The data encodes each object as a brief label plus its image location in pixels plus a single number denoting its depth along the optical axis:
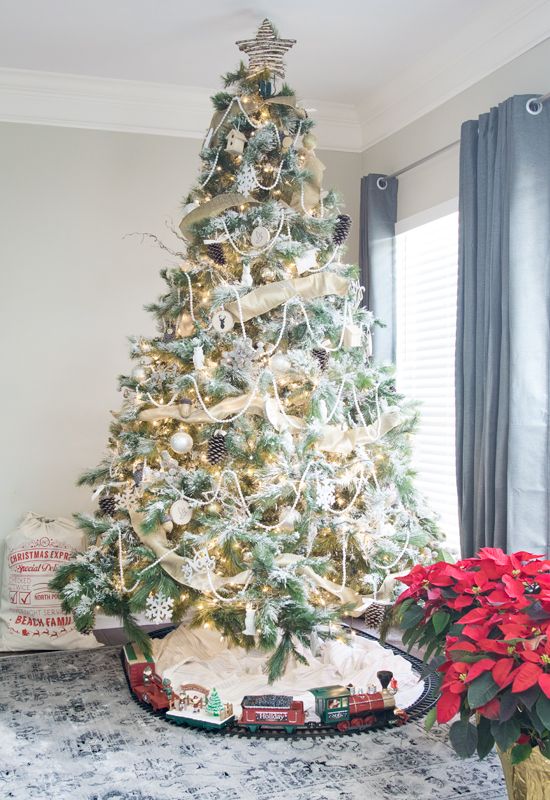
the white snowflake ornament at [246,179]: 3.04
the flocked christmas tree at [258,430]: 2.81
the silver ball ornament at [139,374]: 3.15
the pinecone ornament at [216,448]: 2.88
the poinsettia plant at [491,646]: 1.73
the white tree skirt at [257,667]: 2.88
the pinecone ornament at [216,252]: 3.04
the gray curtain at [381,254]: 4.22
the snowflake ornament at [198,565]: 2.75
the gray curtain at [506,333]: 2.96
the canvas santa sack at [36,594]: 3.67
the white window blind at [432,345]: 3.88
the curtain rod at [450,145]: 3.03
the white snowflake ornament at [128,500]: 3.03
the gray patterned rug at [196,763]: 2.24
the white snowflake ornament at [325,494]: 2.78
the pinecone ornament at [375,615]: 2.95
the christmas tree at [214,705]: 2.66
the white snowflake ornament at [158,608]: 2.78
